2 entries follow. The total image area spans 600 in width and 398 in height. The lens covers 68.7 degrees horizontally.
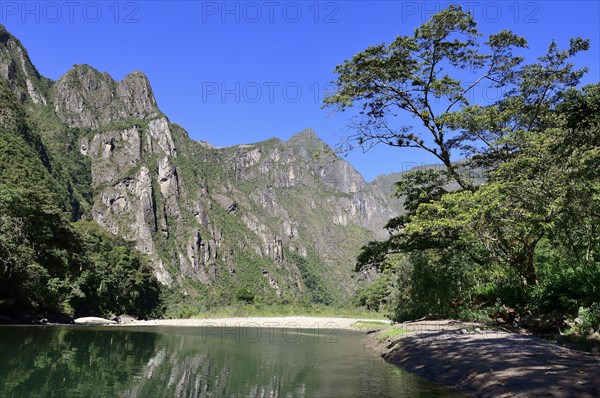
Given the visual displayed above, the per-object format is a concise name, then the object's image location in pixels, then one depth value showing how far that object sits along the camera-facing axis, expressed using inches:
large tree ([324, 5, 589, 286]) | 807.1
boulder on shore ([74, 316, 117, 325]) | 1965.1
